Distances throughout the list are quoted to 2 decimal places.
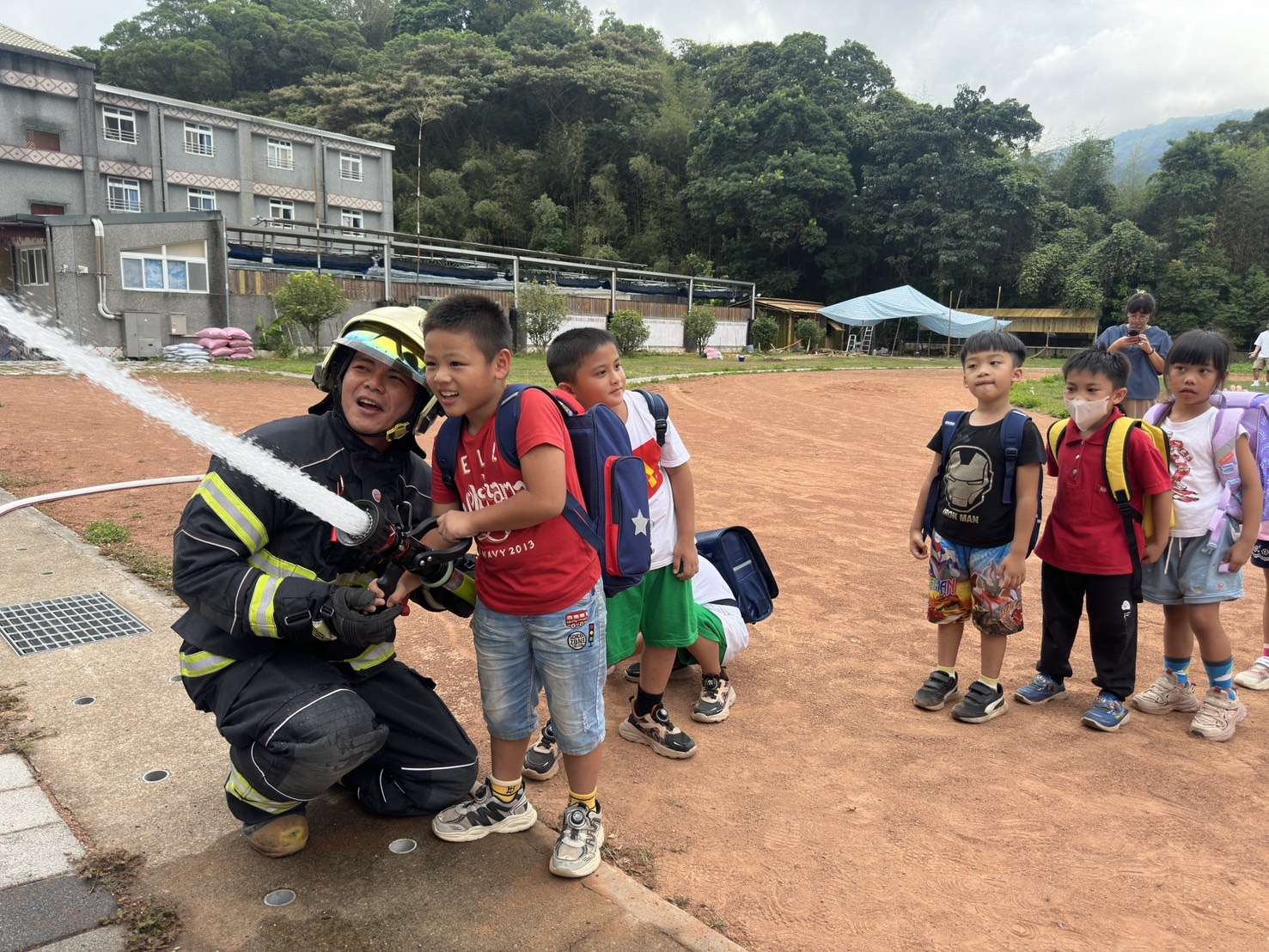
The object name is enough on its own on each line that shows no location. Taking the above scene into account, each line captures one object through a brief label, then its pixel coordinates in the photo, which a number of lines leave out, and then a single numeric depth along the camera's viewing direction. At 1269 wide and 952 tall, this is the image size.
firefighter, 2.46
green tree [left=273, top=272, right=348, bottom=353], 23.78
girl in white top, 3.94
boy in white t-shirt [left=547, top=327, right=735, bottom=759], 3.52
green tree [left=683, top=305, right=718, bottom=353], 36.38
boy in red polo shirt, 3.81
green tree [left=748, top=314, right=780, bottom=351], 40.31
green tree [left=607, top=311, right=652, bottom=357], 30.02
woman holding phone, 8.15
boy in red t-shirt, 2.48
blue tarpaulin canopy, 37.41
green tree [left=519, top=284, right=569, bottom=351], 28.47
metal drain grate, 4.11
